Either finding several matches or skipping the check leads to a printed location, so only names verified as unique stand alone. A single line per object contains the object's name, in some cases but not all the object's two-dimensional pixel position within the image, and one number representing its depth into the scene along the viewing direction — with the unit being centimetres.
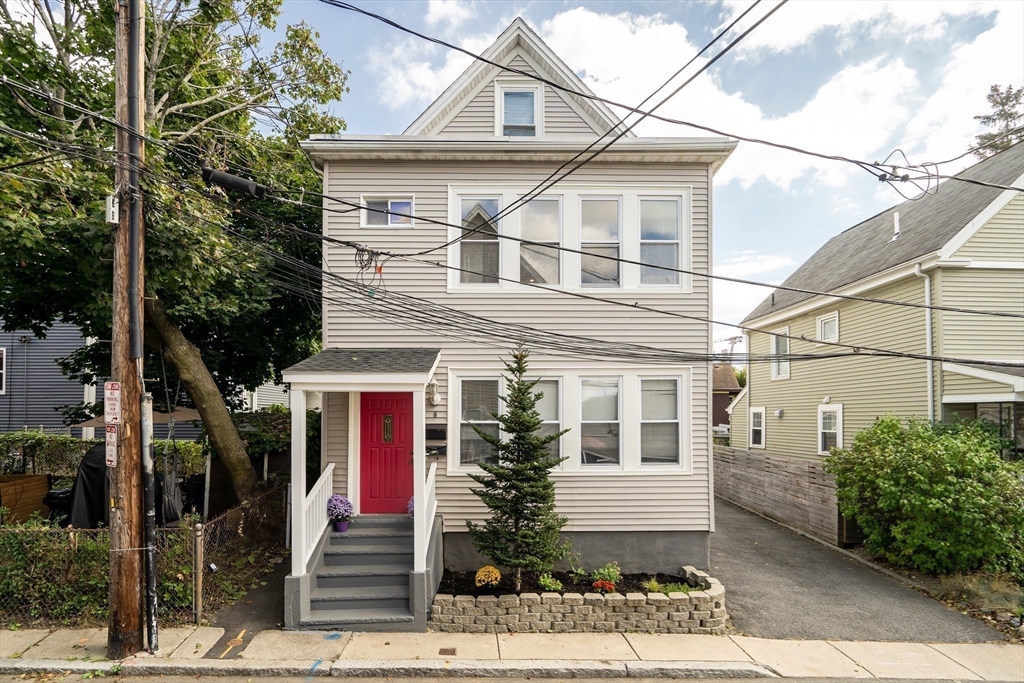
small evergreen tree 736
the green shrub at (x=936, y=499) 828
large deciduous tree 773
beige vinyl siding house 866
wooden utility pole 607
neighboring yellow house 1168
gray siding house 1828
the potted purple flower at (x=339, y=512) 798
